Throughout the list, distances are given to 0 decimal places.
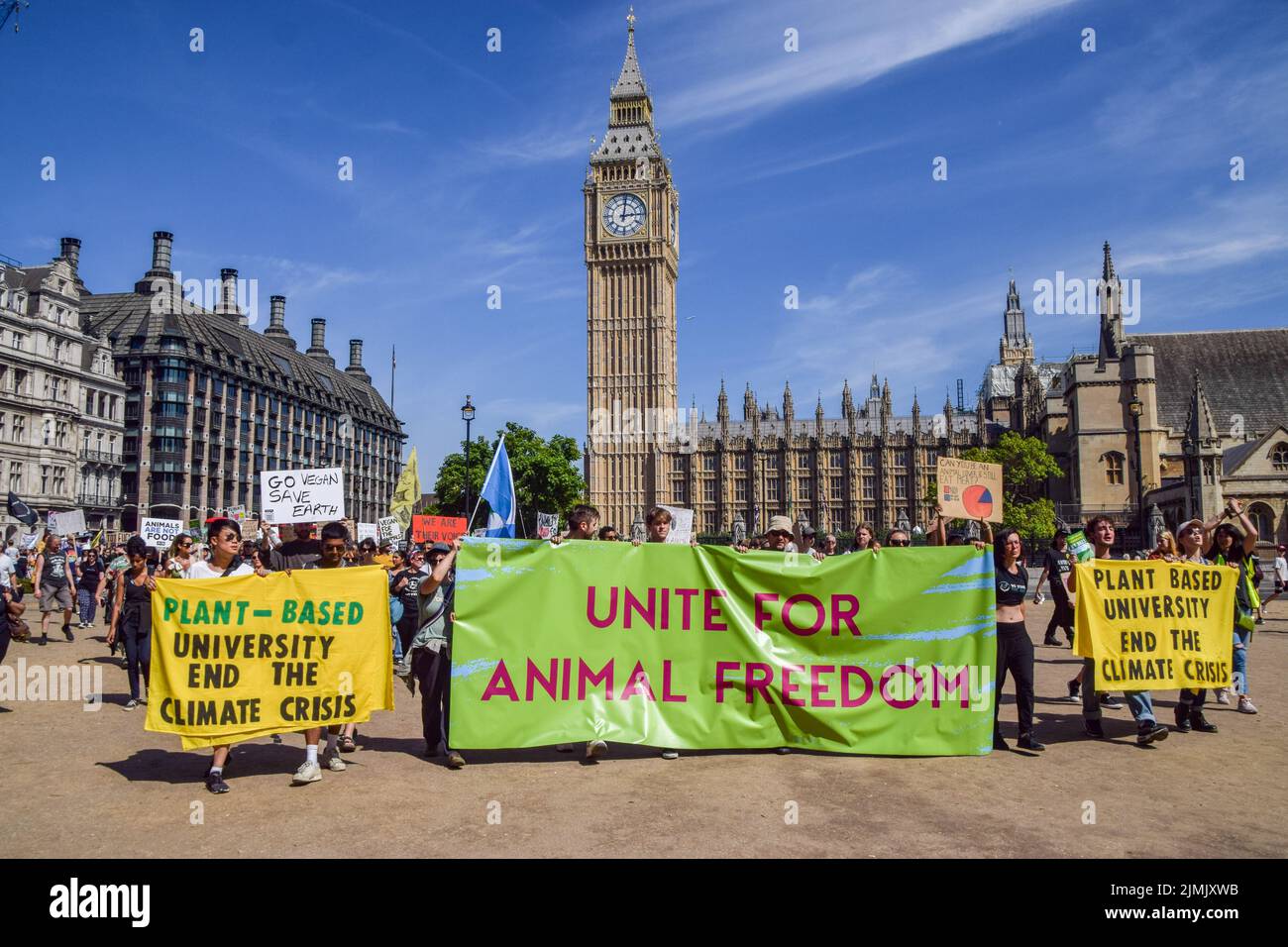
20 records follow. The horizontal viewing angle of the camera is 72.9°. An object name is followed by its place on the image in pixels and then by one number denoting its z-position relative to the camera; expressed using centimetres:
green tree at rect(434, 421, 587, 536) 7044
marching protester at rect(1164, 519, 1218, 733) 895
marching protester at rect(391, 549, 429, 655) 1002
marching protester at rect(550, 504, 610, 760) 836
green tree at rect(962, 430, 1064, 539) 4819
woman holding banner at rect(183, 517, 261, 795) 748
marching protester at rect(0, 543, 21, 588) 1148
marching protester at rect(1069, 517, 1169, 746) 819
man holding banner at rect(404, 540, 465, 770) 782
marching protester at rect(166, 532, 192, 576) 1213
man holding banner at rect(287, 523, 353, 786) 696
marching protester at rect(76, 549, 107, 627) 1972
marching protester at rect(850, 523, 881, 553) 924
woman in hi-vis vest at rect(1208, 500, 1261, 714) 958
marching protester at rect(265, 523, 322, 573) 895
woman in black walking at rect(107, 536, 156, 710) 1037
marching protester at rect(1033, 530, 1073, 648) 1170
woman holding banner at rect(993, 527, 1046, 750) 797
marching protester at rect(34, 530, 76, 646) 1696
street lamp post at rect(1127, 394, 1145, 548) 2555
